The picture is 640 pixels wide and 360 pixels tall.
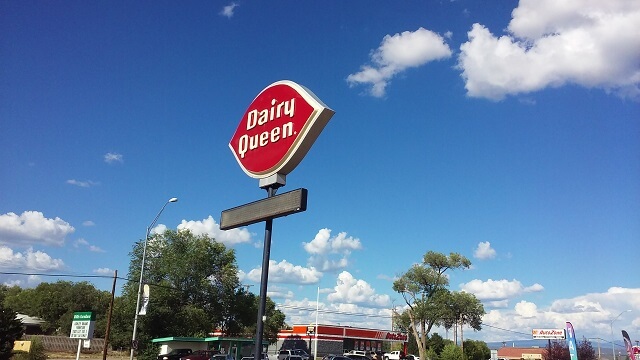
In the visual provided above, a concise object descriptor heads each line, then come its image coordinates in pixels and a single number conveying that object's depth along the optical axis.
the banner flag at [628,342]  47.16
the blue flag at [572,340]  41.19
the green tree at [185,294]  55.56
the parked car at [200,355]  39.66
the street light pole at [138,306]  34.27
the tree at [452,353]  61.53
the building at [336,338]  84.12
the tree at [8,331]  30.61
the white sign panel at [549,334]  76.69
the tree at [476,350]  79.62
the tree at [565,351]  68.38
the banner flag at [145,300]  34.22
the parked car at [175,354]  43.26
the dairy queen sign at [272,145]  11.55
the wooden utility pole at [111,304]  35.46
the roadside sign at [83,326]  32.72
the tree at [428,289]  78.94
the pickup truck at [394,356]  65.75
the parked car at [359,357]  53.81
